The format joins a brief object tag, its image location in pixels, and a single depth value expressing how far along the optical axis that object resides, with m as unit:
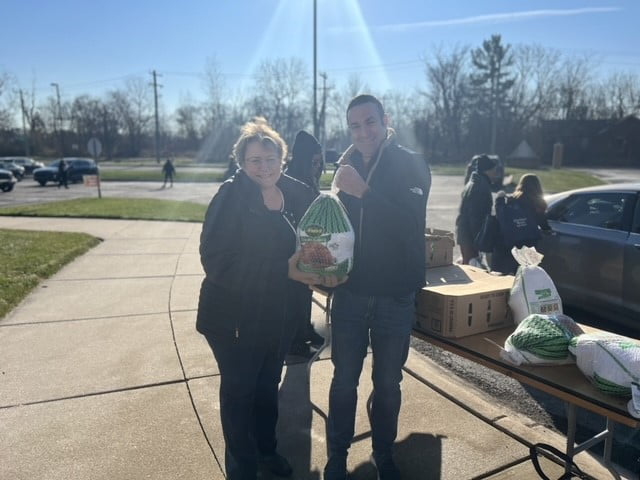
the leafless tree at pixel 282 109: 59.28
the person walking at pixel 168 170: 28.81
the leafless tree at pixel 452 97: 69.62
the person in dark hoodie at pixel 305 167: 4.23
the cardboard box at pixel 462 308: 2.93
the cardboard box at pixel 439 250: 3.92
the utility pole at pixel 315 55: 22.83
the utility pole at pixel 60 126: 72.69
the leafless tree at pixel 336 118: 68.51
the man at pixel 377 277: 2.35
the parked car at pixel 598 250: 4.61
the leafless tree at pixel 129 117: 80.44
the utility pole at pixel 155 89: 67.64
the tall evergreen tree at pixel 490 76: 65.12
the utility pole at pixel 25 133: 61.60
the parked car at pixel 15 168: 34.22
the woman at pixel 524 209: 5.24
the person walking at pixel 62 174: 27.55
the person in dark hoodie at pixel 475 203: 5.89
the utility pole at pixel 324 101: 43.33
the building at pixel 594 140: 57.03
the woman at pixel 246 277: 2.30
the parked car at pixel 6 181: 24.89
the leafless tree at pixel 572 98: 63.12
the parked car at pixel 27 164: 41.13
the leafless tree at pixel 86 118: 77.06
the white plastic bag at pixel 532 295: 2.93
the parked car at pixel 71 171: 29.56
